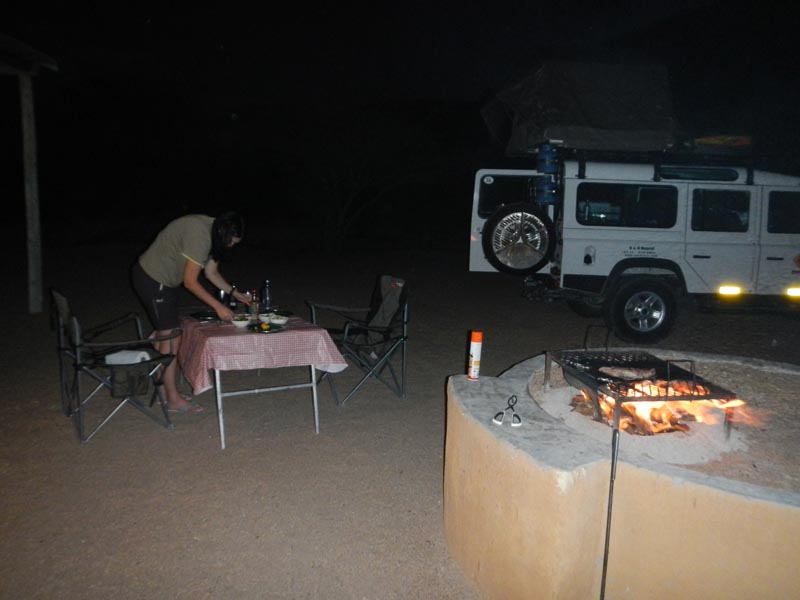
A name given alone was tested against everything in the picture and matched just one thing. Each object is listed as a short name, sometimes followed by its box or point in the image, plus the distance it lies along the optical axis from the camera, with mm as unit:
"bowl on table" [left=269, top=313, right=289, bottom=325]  4065
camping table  3703
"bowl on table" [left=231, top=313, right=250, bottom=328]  3967
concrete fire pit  1978
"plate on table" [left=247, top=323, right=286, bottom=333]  3900
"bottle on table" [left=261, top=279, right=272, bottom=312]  4664
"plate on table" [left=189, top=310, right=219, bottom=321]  4348
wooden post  7918
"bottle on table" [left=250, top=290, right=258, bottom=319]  4180
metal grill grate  2862
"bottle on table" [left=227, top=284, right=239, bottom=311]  4633
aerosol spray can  2965
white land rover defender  6824
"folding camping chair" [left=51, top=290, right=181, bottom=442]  3822
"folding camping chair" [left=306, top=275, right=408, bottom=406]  4688
